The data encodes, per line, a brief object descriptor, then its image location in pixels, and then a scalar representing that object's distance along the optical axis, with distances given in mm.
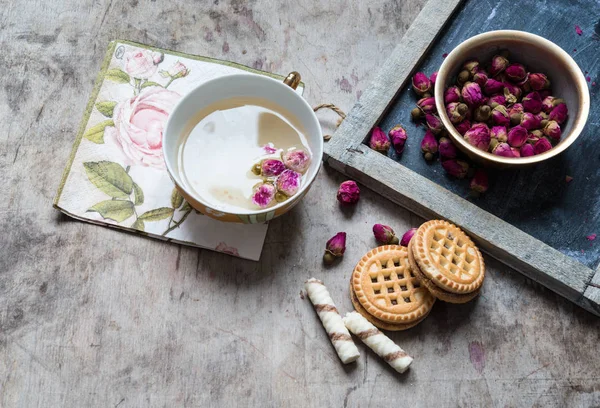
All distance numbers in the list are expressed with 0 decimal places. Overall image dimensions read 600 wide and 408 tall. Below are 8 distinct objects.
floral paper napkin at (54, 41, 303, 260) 888
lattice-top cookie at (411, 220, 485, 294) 821
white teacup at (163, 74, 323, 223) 791
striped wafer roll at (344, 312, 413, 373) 833
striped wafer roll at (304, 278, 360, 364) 833
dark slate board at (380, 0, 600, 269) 880
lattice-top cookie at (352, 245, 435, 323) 843
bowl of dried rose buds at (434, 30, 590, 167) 840
